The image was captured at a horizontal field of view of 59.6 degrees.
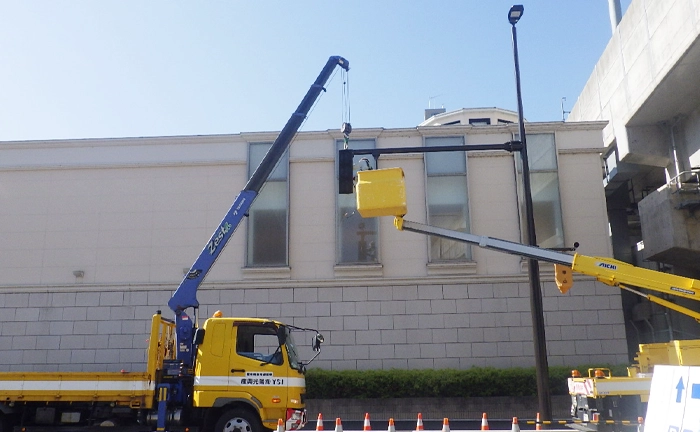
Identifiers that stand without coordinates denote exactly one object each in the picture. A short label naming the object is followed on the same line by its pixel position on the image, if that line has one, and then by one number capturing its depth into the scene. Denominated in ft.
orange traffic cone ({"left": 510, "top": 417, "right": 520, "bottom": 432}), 34.08
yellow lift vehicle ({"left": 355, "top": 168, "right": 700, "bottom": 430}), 33.37
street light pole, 43.09
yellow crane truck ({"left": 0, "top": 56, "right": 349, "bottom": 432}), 37.91
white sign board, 14.51
